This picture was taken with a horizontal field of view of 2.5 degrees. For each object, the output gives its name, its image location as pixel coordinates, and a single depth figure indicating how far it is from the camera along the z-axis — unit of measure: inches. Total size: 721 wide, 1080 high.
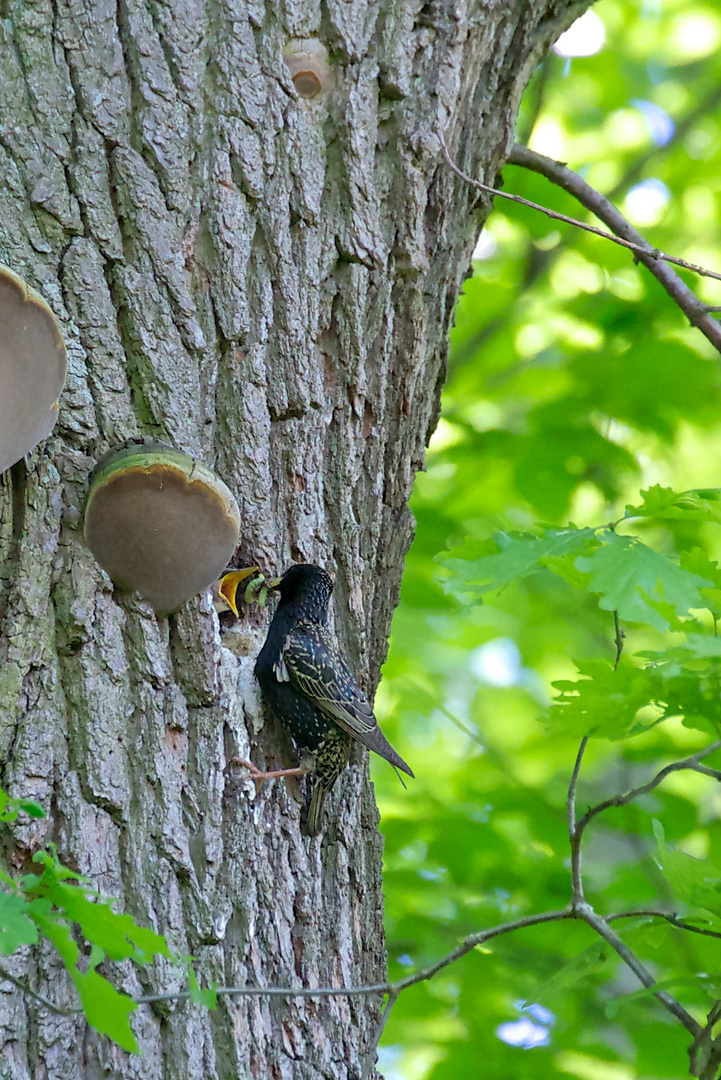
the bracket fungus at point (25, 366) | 443.4
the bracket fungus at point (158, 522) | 445.9
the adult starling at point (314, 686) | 449.8
